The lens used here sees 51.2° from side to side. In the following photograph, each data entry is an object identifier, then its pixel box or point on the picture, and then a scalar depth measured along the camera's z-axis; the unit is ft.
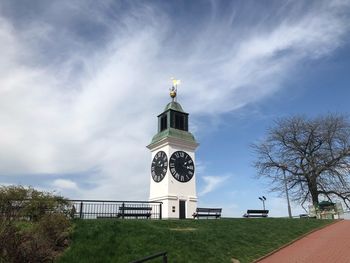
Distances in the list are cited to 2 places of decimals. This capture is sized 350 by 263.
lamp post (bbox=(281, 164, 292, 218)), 123.54
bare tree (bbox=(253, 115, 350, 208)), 117.60
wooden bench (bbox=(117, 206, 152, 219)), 75.61
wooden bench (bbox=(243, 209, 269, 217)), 97.76
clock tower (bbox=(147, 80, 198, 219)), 95.04
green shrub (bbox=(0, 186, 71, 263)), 41.52
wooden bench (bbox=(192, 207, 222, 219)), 89.67
